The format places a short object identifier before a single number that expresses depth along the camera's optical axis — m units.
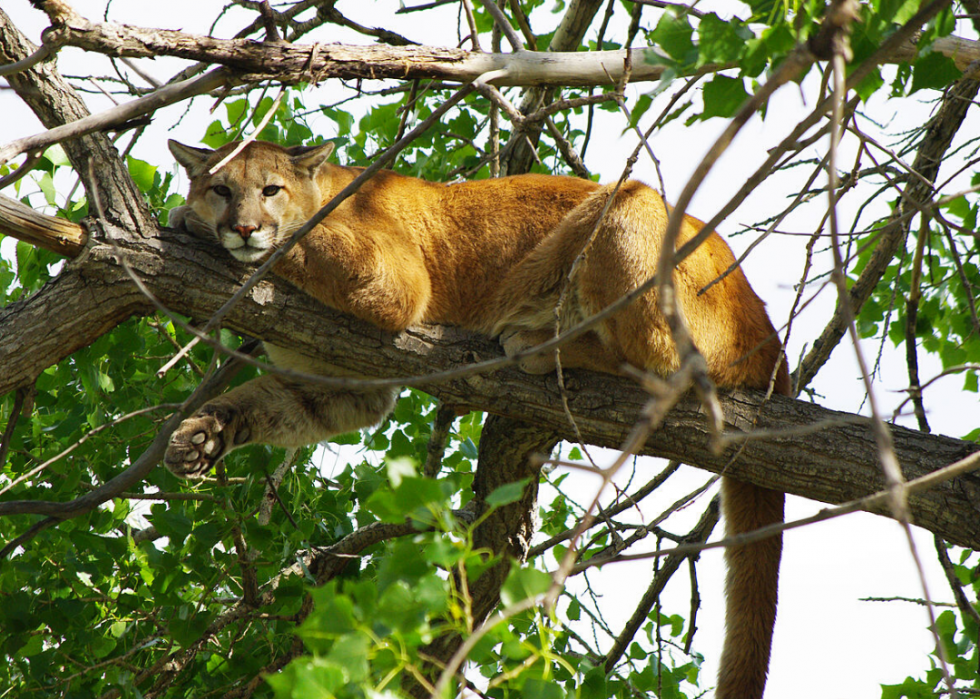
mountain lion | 15.62
